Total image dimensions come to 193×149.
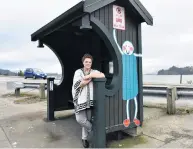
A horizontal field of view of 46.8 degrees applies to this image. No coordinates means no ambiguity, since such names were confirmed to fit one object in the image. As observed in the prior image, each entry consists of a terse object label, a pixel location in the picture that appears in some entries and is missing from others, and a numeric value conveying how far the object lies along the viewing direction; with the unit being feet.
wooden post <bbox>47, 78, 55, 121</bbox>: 19.98
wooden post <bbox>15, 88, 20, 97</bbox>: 39.22
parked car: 98.32
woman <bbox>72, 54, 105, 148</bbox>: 12.23
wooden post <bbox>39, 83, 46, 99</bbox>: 33.67
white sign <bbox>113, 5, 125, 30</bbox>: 13.88
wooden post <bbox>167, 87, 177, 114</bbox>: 20.08
